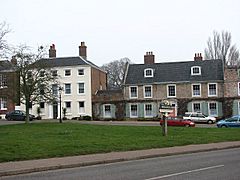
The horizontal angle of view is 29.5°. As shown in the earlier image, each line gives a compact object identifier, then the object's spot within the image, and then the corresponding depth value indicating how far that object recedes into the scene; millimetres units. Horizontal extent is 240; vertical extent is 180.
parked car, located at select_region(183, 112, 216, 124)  59281
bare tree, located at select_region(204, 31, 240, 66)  85125
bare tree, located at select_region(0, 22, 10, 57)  27516
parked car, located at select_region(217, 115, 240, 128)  49625
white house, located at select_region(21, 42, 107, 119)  69875
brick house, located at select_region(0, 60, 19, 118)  43606
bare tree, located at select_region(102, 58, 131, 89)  103812
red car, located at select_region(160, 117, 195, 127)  50503
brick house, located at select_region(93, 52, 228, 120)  65938
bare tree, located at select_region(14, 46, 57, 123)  44406
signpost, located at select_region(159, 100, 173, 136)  31742
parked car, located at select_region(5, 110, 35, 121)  62756
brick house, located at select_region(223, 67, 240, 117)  64000
